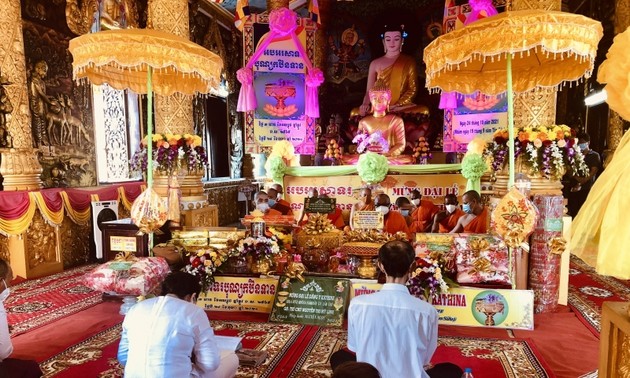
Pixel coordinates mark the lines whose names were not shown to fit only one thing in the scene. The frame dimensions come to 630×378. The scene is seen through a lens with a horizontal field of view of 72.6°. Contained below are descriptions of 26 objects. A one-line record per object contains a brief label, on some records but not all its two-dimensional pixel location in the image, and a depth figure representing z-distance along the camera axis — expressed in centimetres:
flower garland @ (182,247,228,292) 464
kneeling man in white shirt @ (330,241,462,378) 199
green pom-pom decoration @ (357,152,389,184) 741
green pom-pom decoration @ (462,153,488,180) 691
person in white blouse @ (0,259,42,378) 245
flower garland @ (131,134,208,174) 648
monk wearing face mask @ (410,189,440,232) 657
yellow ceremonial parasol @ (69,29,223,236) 404
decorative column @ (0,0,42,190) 645
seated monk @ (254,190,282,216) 588
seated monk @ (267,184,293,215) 662
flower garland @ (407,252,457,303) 417
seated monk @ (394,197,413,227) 636
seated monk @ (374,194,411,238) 568
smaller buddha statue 997
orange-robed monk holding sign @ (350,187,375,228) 623
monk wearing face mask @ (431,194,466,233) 586
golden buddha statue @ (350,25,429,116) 1186
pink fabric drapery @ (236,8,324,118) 949
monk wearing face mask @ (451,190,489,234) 527
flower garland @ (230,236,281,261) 475
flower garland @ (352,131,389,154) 957
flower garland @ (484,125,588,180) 477
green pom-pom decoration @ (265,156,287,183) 800
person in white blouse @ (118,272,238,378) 199
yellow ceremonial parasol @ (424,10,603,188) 345
